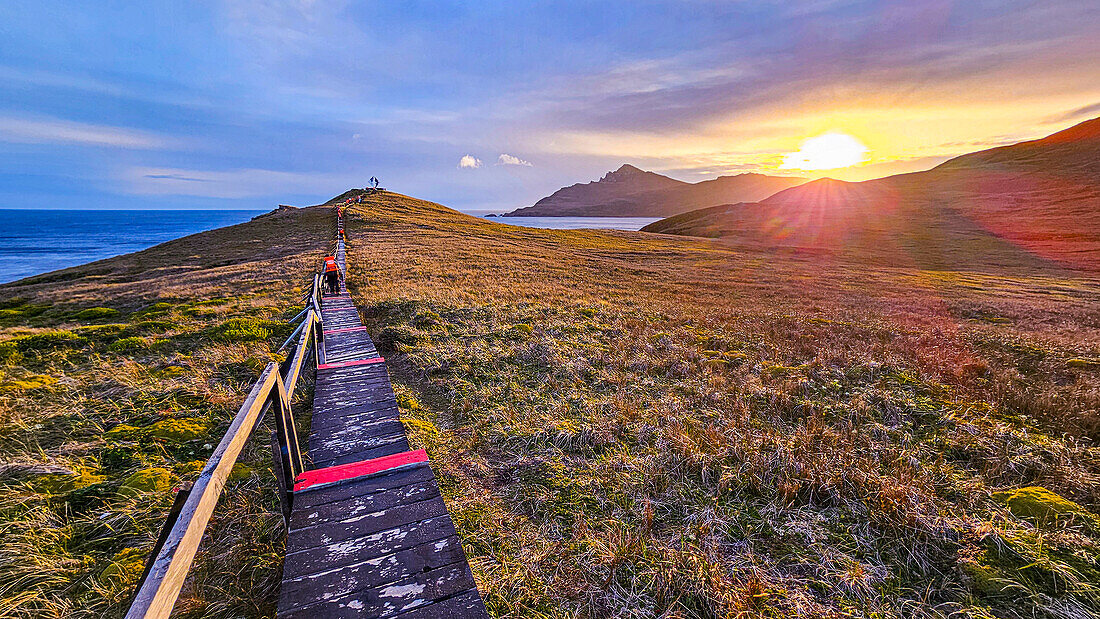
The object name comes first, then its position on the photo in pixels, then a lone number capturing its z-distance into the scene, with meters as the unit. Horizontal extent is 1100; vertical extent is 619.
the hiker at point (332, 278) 16.36
